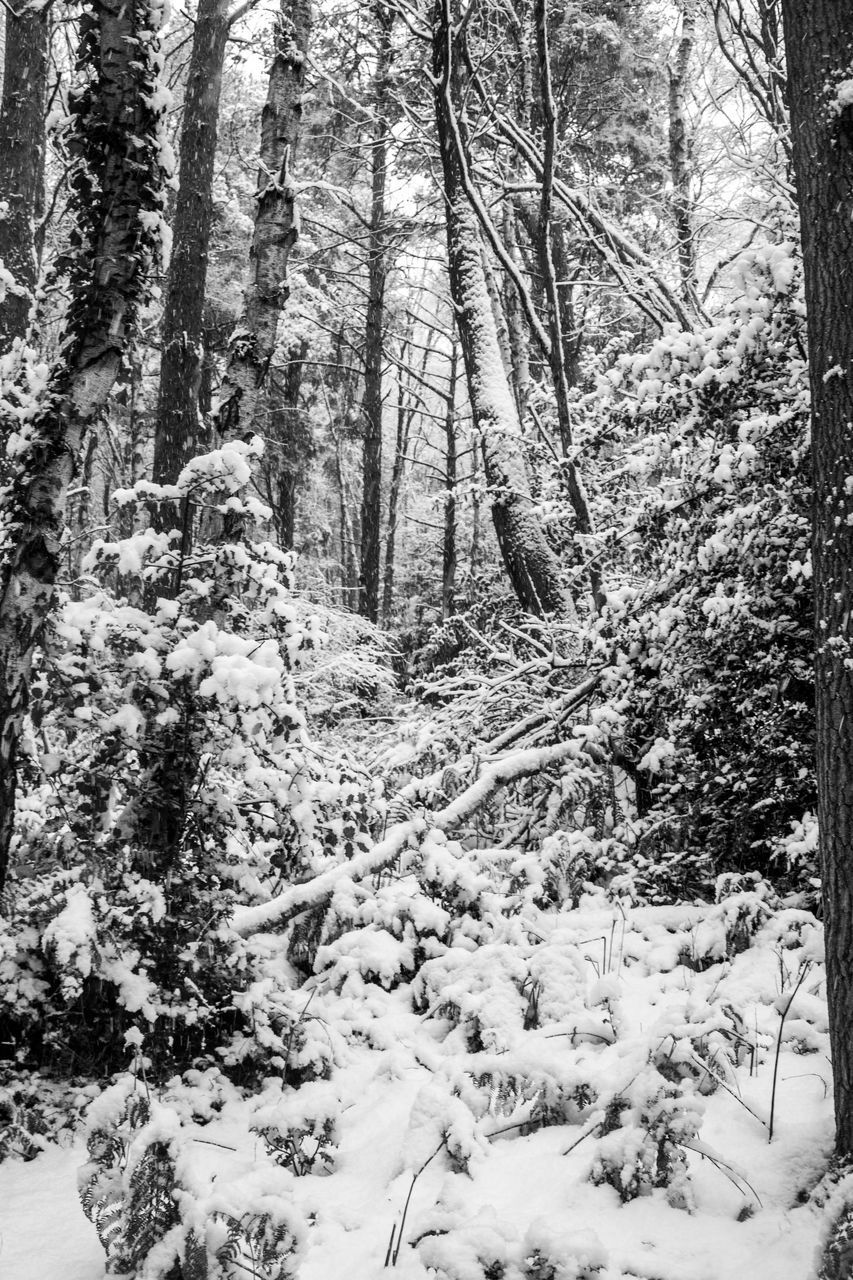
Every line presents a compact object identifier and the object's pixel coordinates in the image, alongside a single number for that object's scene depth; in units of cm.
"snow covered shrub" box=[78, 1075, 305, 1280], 203
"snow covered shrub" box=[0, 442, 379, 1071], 303
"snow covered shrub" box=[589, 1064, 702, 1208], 232
